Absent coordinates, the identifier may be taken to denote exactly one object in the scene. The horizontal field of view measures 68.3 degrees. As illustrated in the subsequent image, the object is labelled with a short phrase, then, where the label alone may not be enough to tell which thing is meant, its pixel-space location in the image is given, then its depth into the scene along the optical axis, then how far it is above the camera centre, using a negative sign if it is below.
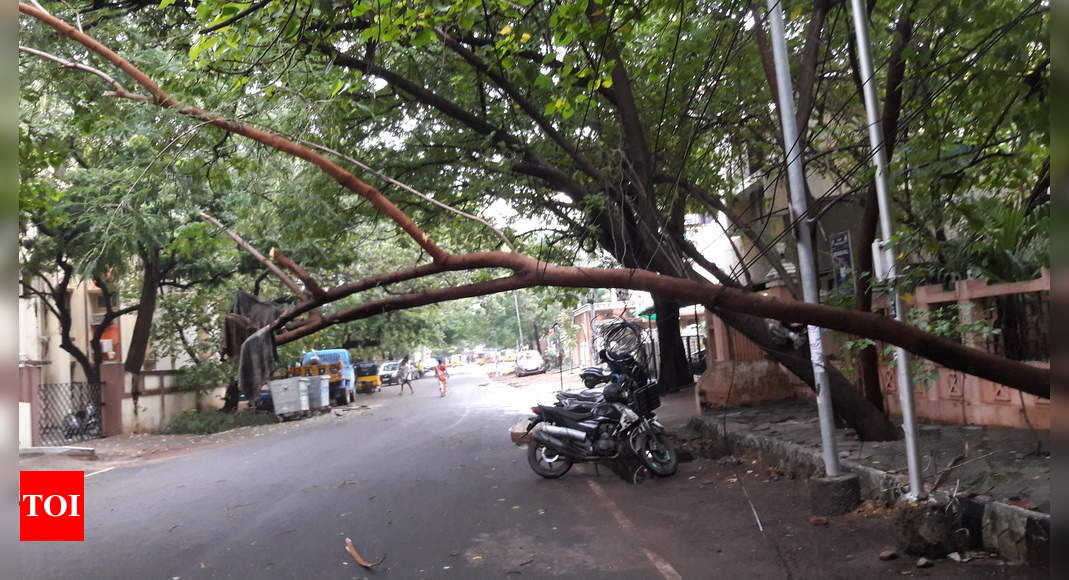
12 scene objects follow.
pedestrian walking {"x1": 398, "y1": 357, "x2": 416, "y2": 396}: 43.35 -0.67
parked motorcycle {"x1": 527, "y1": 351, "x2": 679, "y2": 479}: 9.76 -1.05
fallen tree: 3.66 +0.32
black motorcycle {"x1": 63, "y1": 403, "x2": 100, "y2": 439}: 20.06 -1.10
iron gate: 19.36 -0.79
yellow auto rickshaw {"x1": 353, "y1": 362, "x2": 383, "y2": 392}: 42.59 -0.76
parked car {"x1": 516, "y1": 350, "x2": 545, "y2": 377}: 48.91 -0.83
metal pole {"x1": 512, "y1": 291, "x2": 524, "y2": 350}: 67.58 +1.66
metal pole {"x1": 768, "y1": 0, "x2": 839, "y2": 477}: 7.45 +0.88
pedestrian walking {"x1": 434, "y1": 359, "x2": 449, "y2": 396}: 32.41 -0.87
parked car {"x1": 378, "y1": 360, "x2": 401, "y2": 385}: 51.44 -0.97
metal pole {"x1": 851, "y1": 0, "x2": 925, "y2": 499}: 6.46 +0.78
